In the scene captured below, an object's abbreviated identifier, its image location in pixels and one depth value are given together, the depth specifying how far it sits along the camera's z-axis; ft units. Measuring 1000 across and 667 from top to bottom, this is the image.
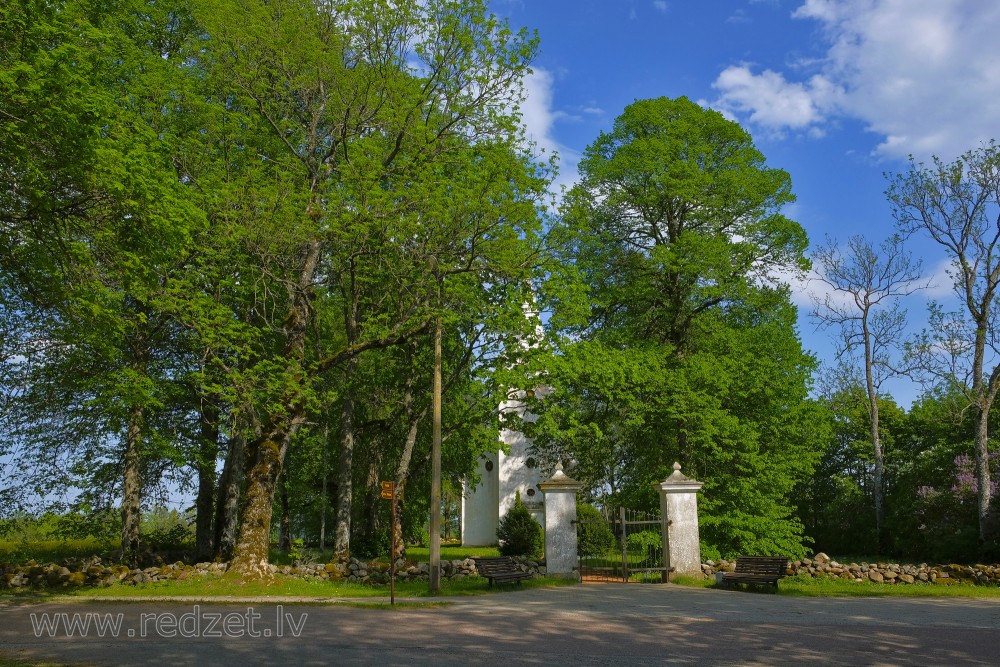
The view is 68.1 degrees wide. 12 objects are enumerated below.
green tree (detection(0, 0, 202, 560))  34.60
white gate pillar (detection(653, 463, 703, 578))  63.26
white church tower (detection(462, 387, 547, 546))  135.85
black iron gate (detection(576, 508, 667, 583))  62.95
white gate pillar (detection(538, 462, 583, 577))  62.23
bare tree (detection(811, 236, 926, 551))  106.93
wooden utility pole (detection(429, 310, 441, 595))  53.47
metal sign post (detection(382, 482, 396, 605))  45.57
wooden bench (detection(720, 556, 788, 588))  55.47
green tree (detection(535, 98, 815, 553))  74.54
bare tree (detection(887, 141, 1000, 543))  76.95
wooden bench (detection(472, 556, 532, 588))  56.90
